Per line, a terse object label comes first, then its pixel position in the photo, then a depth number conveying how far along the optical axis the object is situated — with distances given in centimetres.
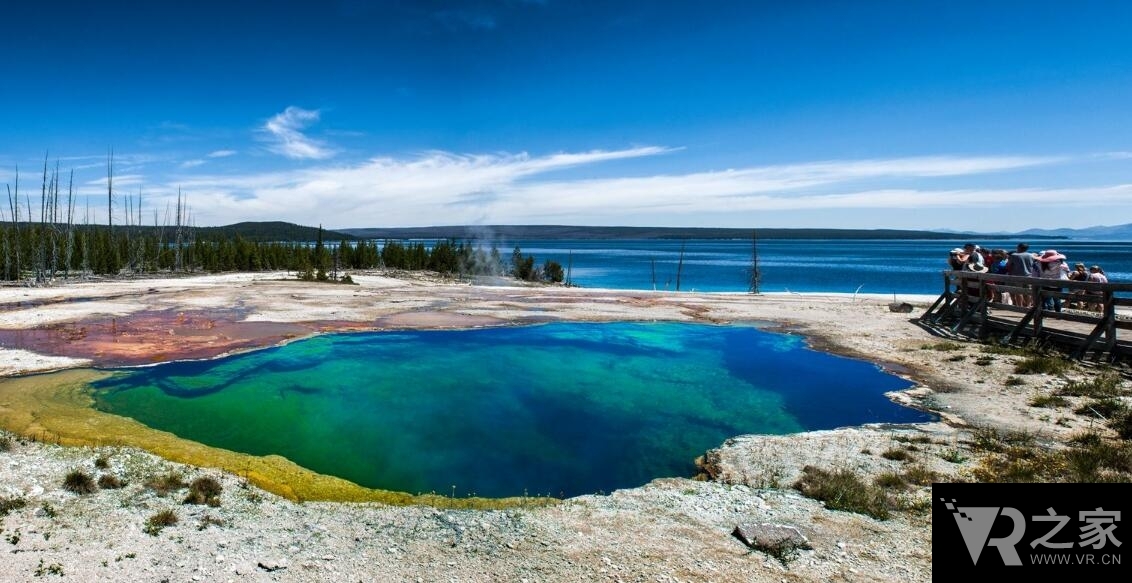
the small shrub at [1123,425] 859
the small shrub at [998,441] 841
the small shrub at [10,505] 605
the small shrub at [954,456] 798
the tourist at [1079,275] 1831
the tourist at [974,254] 1948
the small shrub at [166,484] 689
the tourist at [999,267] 1826
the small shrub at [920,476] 724
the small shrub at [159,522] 585
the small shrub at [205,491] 668
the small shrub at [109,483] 687
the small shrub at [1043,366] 1221
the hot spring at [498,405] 927
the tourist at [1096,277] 1714
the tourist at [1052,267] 1744
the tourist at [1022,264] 1662
